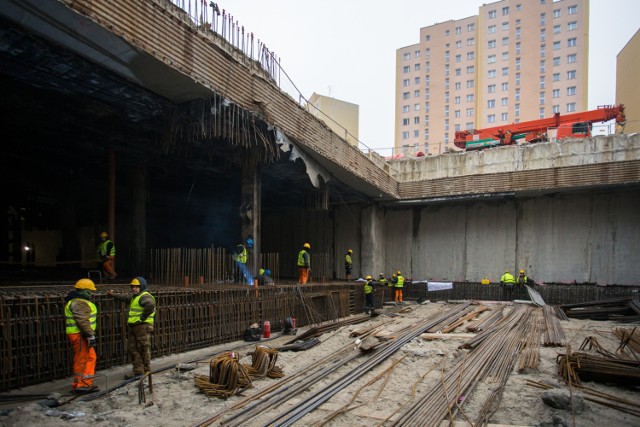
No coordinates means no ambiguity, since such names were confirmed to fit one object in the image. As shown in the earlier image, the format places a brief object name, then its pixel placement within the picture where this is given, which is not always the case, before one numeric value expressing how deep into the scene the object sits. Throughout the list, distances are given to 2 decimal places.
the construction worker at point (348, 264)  18.09
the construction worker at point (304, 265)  13.52
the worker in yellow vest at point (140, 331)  5.94
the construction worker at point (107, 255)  11.57
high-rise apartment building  53.44
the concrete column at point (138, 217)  14.09
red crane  20.45
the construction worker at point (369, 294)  15.01
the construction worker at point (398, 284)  18.42
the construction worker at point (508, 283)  17.89
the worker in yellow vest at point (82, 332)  5.48
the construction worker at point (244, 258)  12.12
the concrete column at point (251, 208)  12.36
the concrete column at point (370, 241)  20.98
